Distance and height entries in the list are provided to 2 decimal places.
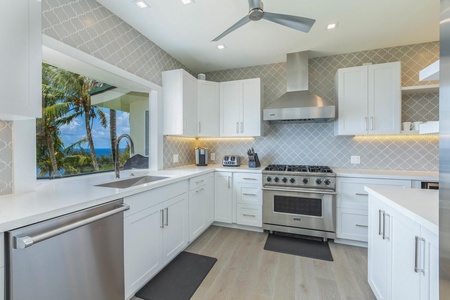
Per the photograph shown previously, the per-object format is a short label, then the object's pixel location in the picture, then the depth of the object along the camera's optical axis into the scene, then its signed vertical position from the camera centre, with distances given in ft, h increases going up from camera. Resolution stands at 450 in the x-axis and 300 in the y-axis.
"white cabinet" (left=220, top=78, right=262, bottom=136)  10.69 +2.26
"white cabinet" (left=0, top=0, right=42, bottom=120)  3.56 +1.73
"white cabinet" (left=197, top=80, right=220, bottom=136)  10.84 +2.26
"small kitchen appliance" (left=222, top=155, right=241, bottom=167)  11.10 -0.72
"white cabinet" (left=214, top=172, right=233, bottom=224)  10.11 -2.53
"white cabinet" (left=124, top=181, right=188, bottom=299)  5.22 -2.58
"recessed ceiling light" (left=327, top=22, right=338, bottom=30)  7.69 +4.84
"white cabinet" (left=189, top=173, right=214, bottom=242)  8.31 -2.56
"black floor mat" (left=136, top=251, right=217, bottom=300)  5.65 -4.16
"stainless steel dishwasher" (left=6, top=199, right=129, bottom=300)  3.12 -2.05
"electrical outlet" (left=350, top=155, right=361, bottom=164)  10.01 -0.56
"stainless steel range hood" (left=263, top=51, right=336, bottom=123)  9.01 +2.14
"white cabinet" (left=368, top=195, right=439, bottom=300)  3.14 -2.11
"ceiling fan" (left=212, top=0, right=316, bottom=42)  5.62 +3.89
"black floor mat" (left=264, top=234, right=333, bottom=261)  7.80 -4.18
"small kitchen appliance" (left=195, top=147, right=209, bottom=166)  11.63 -0.51
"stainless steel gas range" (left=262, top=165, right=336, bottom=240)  8.69 -2.42
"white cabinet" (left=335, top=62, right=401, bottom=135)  8.59 +2.21
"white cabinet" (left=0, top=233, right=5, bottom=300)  2.97 -1.81
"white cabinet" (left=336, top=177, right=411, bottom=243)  8.32 -2.56
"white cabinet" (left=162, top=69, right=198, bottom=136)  9.37 +2.25
